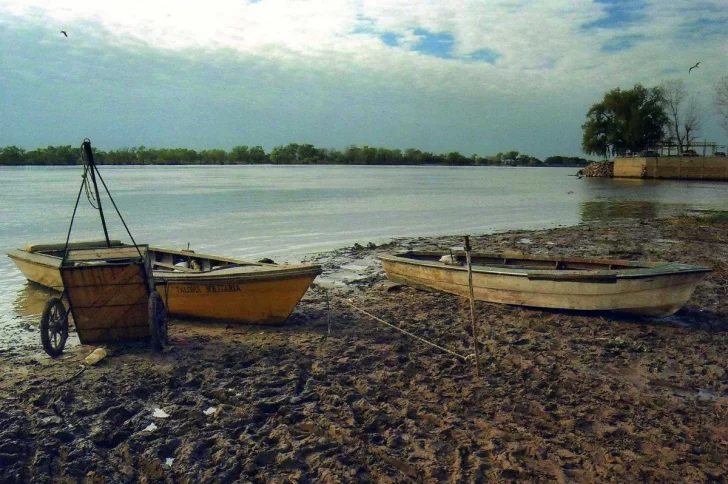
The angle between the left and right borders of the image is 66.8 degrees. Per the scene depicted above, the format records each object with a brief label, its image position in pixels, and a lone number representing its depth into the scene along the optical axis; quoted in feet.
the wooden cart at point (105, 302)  24.38
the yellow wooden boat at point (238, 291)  27.75
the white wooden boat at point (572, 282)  26.53
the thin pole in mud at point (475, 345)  20.97
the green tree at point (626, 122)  259.39
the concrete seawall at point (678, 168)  209.87
